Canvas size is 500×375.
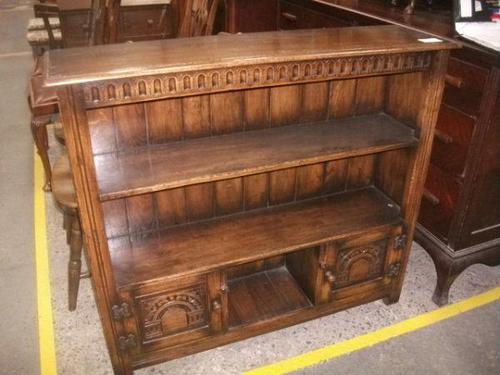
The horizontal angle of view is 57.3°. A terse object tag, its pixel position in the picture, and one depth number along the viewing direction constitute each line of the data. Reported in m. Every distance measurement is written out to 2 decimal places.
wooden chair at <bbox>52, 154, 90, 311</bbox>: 2.21
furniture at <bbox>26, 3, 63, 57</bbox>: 4.91
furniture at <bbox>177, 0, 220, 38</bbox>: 3.05
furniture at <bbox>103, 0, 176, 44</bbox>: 4.81
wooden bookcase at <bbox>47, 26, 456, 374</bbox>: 1.58
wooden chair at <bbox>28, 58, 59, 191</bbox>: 2.68
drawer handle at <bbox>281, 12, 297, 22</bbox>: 3.29
